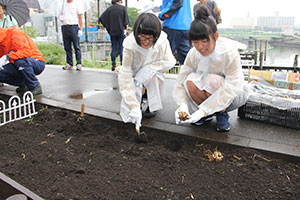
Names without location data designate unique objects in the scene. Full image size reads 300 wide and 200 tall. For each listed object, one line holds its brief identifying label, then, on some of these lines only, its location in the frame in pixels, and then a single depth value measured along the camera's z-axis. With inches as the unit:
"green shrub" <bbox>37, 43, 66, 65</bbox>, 329.7
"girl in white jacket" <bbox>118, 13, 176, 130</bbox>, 92.0
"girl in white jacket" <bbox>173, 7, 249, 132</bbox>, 83.7
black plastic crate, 93.9
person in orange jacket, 136.1
